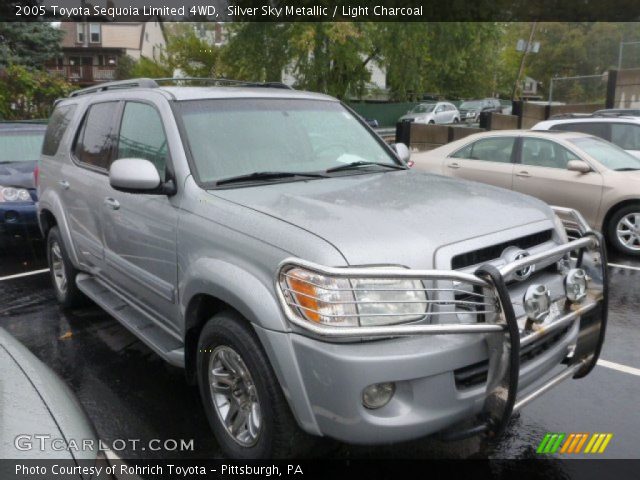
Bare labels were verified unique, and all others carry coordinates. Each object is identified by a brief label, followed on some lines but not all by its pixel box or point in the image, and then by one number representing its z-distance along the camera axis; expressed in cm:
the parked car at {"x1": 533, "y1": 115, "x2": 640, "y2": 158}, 1006
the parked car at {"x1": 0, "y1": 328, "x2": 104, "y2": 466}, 188
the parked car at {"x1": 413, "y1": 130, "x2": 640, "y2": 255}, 779
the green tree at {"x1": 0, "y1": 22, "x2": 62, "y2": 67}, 2477
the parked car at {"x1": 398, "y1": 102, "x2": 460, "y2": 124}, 3341
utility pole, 3688
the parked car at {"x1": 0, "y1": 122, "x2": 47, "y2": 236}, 789
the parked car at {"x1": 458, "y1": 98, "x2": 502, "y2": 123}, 3874
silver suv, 262
